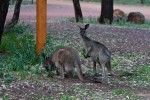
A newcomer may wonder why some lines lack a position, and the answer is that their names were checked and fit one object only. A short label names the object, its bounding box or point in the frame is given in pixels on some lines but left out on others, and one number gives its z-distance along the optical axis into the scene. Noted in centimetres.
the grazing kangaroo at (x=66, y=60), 916
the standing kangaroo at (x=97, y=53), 946
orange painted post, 1073
